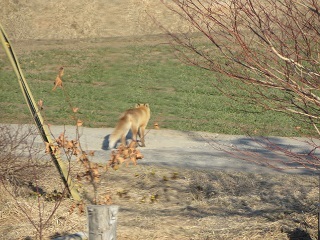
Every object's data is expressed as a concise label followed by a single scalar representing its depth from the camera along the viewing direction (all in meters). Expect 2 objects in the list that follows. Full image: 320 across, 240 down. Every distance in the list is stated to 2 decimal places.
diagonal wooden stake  16.12
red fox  23.56
